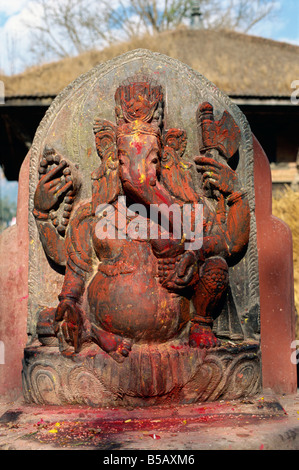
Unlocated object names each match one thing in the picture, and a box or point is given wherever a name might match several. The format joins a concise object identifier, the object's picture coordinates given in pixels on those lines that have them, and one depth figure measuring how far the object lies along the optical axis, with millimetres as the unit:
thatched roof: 8766
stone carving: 3352
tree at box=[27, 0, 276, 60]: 19766
